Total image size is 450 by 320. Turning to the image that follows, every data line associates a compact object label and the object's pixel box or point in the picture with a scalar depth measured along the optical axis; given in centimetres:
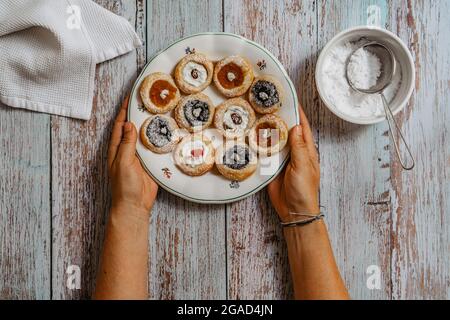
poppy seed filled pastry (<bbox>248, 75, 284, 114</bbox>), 121
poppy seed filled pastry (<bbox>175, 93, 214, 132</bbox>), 123
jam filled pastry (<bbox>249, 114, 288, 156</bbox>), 121
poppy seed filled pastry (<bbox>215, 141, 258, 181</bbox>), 121
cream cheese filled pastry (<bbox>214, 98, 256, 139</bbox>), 123
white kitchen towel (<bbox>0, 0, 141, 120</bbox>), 122
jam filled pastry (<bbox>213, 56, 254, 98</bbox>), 122
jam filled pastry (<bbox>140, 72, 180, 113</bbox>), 121
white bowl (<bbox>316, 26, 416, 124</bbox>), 117
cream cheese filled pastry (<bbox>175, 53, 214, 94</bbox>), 122
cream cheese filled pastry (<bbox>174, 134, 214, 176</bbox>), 122
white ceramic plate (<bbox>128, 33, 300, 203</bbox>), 121
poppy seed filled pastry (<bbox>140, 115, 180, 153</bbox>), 122
